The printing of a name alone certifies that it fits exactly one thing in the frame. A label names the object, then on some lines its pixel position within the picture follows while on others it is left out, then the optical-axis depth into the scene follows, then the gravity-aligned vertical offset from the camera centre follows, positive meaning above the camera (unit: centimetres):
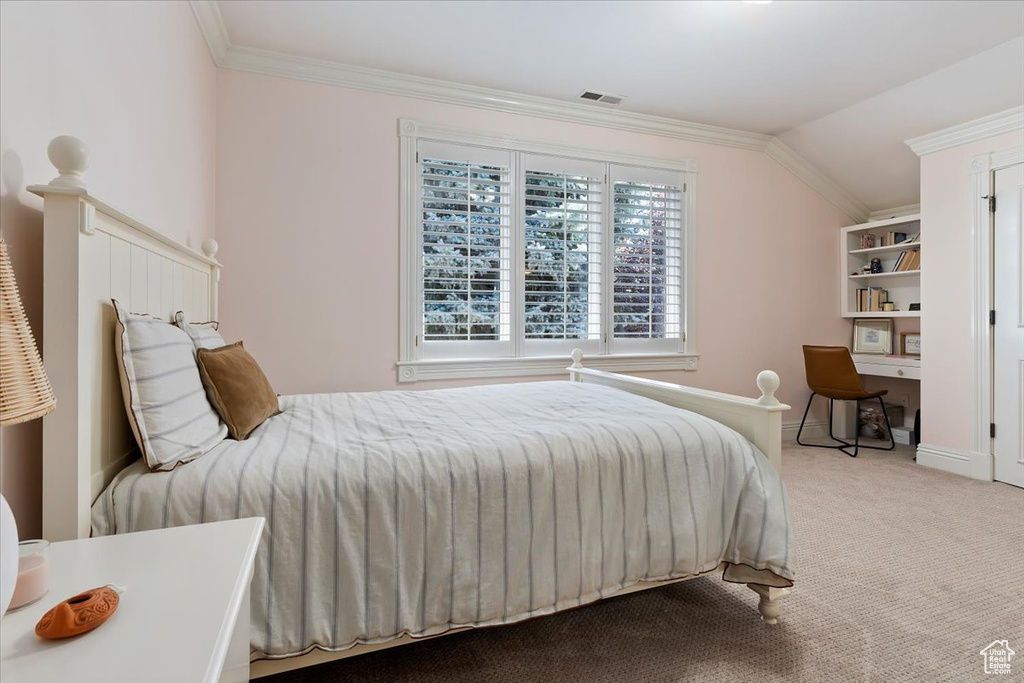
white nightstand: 59 -38
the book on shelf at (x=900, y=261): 428 +72
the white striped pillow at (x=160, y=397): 121 -15
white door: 320 +9
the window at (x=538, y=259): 328 +59
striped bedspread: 117 -46
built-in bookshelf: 437 +67
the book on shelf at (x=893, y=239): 443 +94
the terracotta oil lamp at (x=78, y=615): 64 -36
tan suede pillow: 156 -17
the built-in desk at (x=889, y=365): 404 -19
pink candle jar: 70 -35
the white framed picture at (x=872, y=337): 448 +6
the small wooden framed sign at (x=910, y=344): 433 +0
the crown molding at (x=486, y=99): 284 +164
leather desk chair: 400 -28
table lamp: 55 -5
